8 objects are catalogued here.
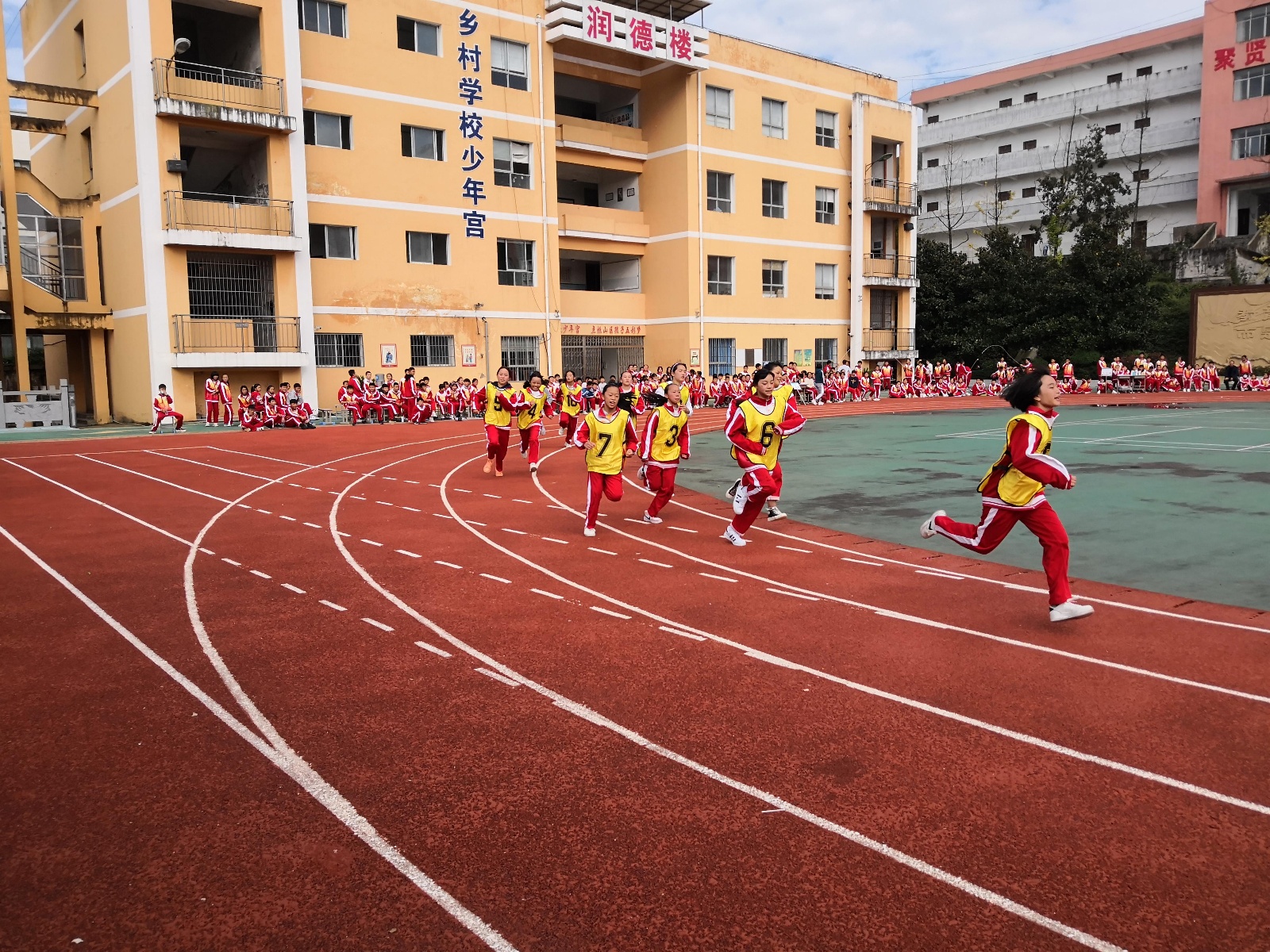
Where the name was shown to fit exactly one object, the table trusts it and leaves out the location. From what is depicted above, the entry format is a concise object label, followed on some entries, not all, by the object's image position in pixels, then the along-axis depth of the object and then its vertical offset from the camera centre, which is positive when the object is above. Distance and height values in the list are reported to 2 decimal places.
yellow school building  26.02 +5.94
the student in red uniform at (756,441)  9.77 -0.67
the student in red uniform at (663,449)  11.17 -0.84
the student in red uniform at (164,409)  23.89 -0.68
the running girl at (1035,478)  6.73 -0.75
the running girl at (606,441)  10.71 -0.71
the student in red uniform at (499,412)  15.04 -0.53
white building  52.28 +14.35
